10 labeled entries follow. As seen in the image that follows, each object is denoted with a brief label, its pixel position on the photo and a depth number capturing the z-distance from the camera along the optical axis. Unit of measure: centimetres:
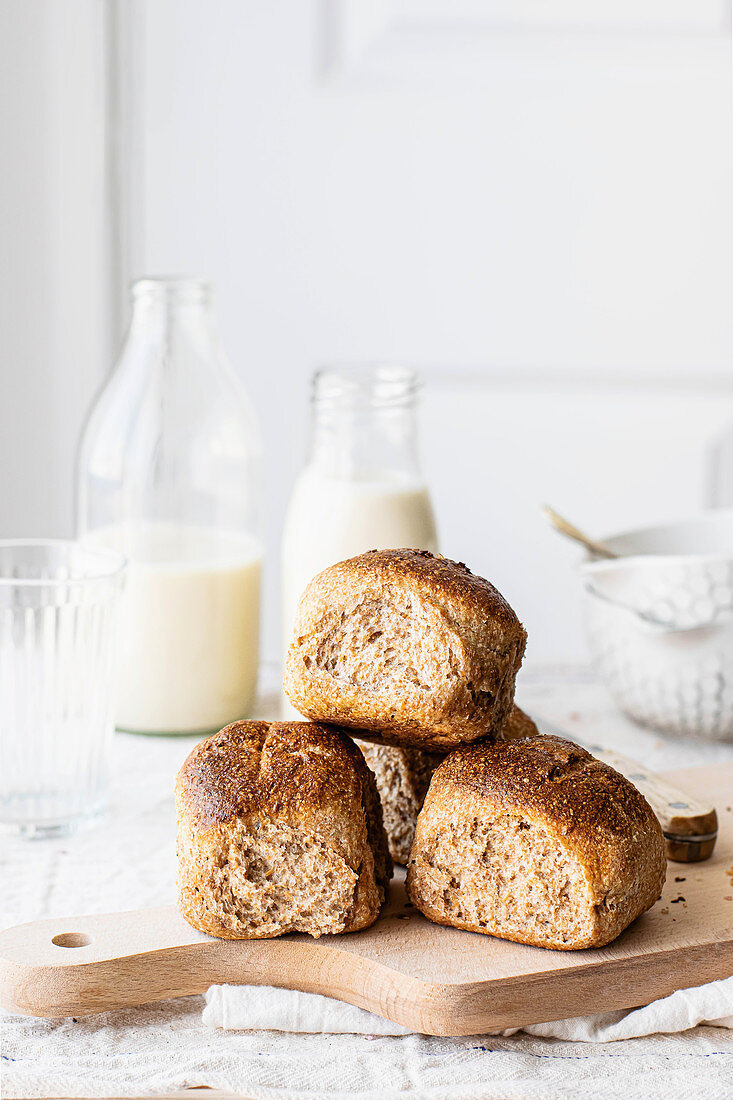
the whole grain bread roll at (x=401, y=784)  87
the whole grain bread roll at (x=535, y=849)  81
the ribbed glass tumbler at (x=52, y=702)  94
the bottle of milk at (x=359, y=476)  103
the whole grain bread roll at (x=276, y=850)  82
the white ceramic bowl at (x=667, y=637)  101
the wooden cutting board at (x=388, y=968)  80
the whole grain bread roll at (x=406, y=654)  82
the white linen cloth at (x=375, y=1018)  81
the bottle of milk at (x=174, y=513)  105
